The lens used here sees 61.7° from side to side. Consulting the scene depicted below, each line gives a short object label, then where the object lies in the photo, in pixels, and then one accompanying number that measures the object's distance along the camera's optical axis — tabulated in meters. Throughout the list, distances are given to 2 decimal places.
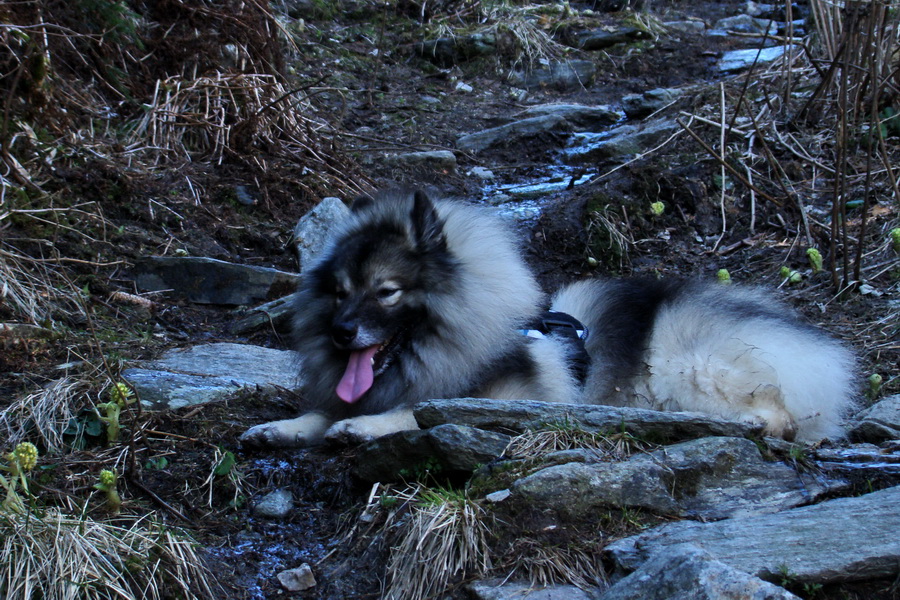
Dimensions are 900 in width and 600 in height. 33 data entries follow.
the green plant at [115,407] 3.40
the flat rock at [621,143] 8.38
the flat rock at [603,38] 12.91
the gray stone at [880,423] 3.55
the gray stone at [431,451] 3.11
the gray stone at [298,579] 2.85
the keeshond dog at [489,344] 3.78
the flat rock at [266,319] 5.66
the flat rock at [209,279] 5.80
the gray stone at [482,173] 8.58
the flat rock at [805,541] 2.33
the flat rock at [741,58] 11.11
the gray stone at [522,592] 2.47
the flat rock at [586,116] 10.01
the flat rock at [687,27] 14.15
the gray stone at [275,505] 3.34
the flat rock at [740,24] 14.44
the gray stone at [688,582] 2.15
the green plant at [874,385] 4.21
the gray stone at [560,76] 11.94
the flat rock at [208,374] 4.12
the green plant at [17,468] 2.71
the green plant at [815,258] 5.52
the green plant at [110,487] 2.95
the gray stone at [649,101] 9.68
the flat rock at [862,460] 2.99
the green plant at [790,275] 5.74
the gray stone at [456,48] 12.18
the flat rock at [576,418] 3.22
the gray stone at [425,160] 8.53
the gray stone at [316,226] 6.60
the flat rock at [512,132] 9.38
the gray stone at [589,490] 2.80
